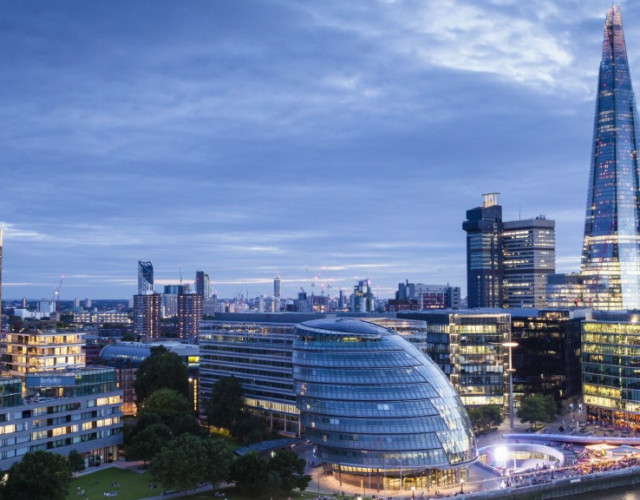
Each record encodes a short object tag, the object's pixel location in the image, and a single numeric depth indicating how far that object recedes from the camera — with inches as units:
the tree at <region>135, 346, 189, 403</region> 6481.3
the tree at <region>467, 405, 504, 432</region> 5689.0
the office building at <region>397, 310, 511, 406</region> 6392.7
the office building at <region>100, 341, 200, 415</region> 7204.7
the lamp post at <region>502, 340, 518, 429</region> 5951.8
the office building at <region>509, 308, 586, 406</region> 7027.6
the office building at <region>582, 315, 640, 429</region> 6092.5
